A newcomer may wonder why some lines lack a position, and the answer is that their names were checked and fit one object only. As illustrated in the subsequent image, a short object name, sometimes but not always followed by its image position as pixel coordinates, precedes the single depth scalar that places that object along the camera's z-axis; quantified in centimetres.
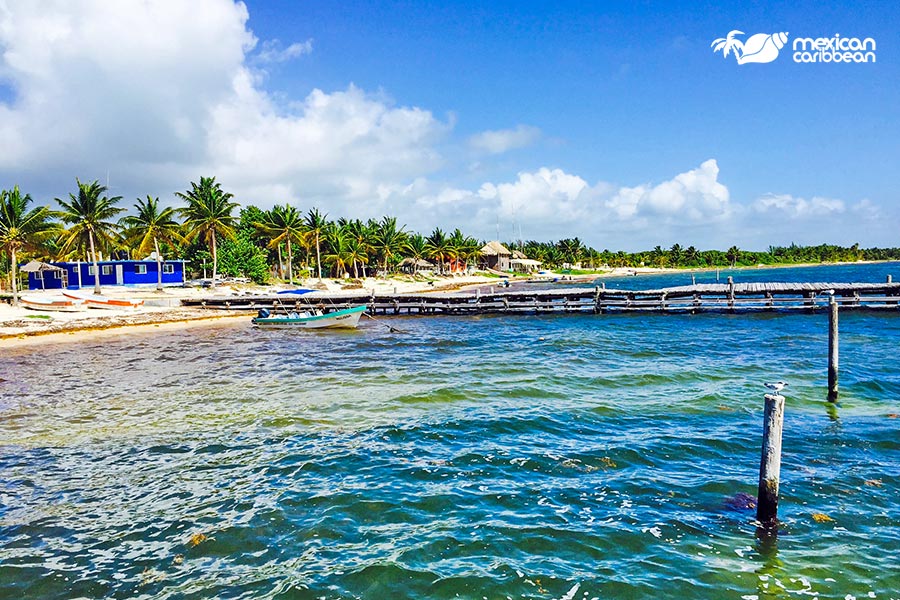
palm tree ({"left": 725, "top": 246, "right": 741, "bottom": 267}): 17929
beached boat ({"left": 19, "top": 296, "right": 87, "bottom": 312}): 4212
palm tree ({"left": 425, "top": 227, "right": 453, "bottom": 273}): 10402
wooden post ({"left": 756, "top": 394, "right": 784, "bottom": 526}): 787
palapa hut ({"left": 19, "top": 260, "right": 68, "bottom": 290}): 5858
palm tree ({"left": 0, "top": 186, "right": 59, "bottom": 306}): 4412
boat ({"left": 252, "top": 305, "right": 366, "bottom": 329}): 3638
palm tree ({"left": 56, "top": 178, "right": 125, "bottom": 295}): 4872
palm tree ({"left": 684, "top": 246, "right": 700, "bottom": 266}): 17100
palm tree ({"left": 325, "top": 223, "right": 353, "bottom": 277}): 7656
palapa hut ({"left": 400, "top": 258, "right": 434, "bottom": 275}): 9988
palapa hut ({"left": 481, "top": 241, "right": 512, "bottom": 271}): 12262
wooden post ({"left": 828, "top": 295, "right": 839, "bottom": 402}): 1498
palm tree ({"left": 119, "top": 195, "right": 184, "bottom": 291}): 5497
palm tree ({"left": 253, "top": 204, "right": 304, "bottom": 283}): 6800
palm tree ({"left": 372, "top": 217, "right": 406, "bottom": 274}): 8625
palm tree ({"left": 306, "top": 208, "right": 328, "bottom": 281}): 7256
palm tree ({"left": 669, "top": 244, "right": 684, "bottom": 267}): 17088
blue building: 5969
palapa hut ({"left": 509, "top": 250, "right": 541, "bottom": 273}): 12225
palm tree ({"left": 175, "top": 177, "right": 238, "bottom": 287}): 5719
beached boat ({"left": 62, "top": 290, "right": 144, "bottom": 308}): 4416
